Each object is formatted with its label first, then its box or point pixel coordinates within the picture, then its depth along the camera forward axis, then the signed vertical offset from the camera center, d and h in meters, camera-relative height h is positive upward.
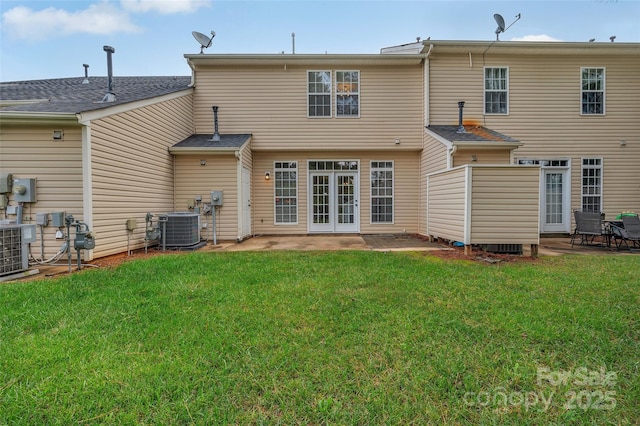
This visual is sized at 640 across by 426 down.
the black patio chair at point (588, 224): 6.89 -0.42
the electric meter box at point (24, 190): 5.04 +0.33
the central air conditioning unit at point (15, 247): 4.16 -0.56
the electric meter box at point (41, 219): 5.04 -0.18
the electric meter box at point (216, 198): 7.78 +0.27
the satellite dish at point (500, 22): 8.66 +5.50
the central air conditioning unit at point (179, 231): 6.75 -0.53
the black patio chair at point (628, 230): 6.55 -0.53
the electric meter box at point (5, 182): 5.03 +0.46
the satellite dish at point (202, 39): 8.85 +5.20
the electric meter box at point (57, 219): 4.92 -0.18
